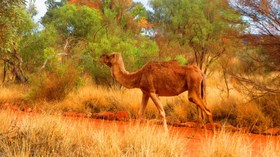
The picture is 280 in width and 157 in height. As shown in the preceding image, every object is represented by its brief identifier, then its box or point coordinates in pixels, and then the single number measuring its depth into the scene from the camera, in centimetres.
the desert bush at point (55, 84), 1527
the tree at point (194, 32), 2172
